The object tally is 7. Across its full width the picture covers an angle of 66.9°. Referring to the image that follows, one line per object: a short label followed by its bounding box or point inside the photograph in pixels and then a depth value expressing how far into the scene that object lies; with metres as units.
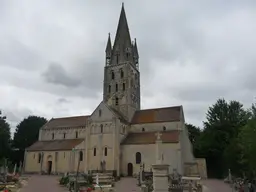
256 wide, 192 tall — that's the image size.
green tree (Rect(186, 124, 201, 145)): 45.56
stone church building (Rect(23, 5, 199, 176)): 31.81
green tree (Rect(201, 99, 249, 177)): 34.67
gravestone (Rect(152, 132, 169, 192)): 10.32
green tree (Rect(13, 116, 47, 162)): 46.94
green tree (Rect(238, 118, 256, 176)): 18.08
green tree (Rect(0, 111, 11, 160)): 36.06
